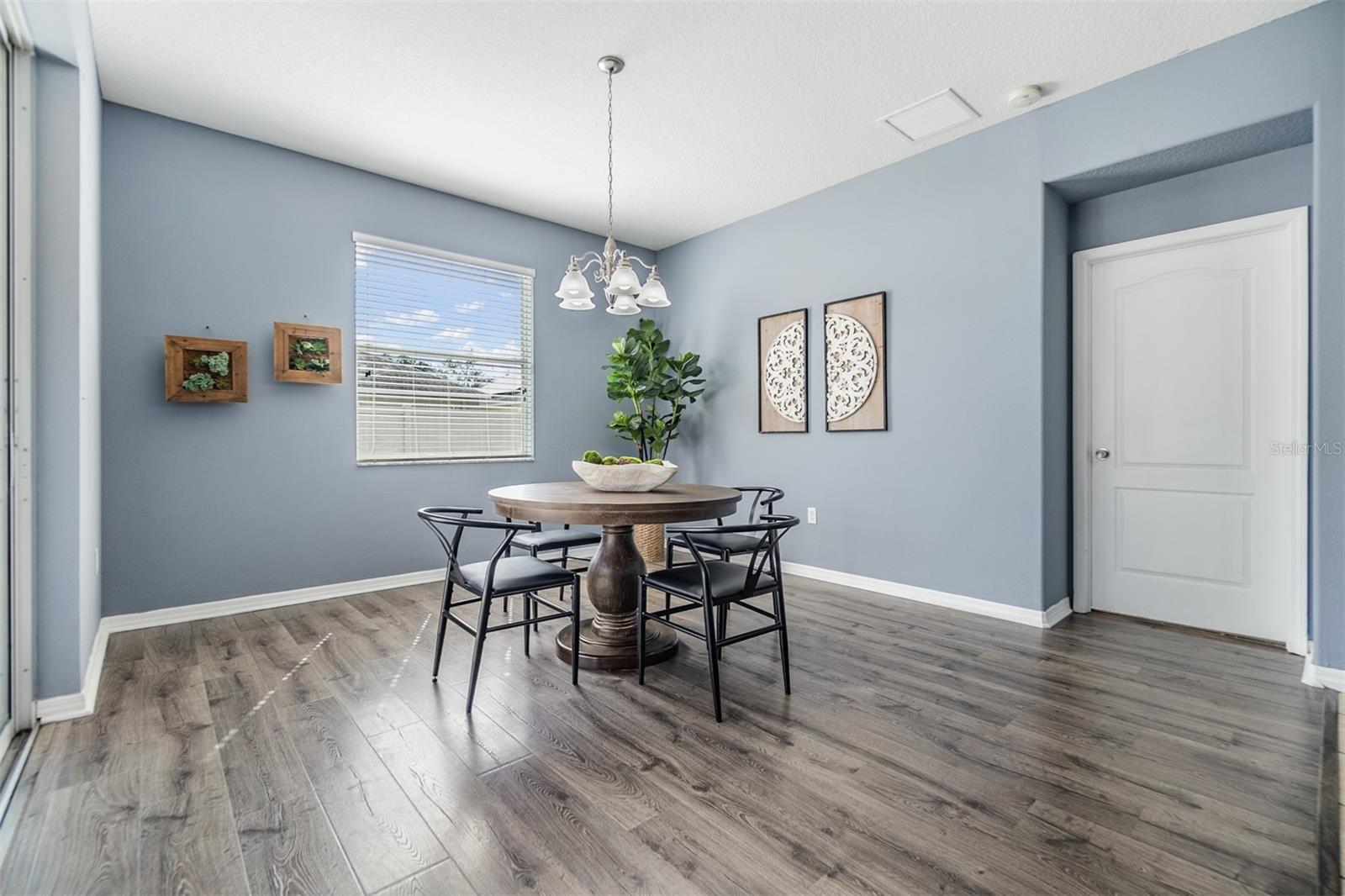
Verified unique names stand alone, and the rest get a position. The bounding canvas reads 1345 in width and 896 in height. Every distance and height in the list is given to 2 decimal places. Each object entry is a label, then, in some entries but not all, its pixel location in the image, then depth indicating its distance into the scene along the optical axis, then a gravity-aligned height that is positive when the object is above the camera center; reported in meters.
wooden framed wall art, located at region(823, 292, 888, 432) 3.90 +0.55
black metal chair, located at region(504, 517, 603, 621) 3.24 -0.51
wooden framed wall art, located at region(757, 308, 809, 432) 4.36 +0.55
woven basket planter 4.83 -0.77
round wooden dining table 2.22 -0.28
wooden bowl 2.56 -0.13
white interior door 2.85 +0.10
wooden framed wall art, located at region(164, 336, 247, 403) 3.20 +0.42
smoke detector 2.99 +1.74
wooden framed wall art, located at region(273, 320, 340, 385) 3.54 +0.56
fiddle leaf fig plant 4.91 +0.54
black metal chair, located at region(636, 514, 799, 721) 2.20 -0.54
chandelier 2.65 +0.73
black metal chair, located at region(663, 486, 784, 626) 2.97 -0.50
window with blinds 4.00 +0.64
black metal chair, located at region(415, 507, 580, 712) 2.25 -0.52
